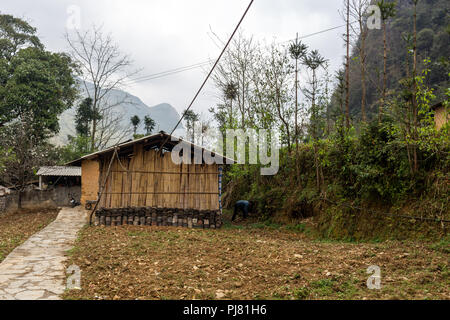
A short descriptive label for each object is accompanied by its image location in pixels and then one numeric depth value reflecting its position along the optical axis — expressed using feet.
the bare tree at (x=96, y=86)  84.79
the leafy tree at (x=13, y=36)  70.49
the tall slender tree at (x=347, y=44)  30.37
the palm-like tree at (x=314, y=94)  34.05
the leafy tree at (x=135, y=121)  97.42
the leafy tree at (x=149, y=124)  104.32
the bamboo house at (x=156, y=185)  34.99
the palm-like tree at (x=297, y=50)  35.96
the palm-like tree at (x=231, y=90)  55.11
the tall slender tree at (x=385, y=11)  25.52
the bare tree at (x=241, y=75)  52.34
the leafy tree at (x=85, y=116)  89.66
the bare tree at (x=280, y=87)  40.37
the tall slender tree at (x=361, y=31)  29.53
